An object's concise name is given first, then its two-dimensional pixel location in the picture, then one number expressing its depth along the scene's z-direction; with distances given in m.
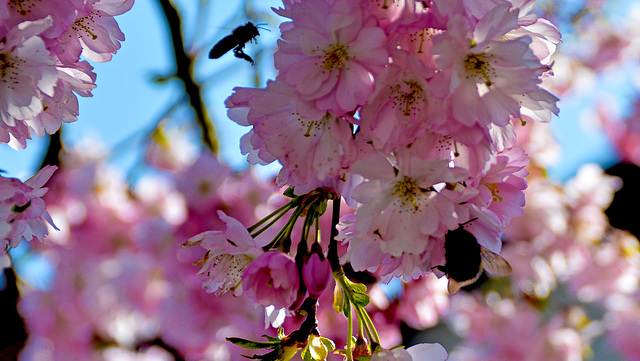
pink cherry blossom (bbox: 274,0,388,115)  0.77
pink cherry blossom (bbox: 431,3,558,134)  0.76
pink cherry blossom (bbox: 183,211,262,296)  0.80
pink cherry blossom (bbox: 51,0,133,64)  0.81
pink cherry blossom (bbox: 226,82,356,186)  0.78
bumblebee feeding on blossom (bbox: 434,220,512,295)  0.78
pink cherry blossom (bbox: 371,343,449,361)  0.79
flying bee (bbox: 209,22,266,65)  0.86
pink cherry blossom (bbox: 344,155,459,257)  0.77
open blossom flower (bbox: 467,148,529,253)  0.78
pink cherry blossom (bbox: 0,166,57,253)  0.82
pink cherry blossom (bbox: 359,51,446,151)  0.76
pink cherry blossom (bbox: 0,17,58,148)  0.78
